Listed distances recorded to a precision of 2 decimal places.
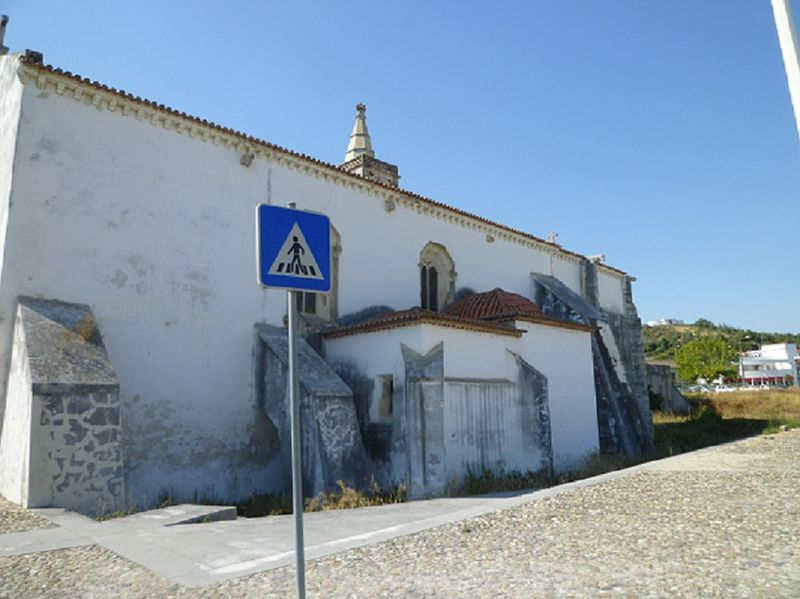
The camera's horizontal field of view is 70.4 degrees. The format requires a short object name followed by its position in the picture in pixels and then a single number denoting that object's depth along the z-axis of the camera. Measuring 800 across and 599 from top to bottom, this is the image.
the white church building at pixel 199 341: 8.59
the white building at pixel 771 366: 71.69
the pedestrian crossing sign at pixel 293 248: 3.51
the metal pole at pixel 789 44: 3.91
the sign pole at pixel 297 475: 3.23
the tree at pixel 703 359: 54.62
